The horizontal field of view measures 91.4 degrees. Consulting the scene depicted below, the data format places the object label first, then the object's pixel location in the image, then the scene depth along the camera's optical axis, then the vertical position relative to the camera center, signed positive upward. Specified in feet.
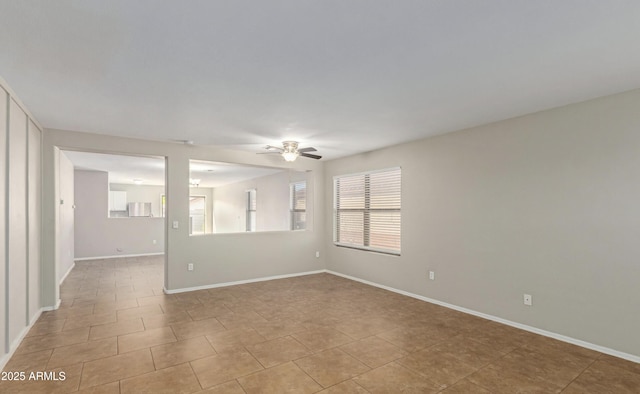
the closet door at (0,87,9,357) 8.54 -0.15
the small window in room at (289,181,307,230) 22.55 -0.24
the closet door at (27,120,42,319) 11.55 -0.36
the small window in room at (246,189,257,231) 31.86 -0.91
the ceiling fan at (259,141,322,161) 14.78 +2.39
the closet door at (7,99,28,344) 9.30 -0.59
